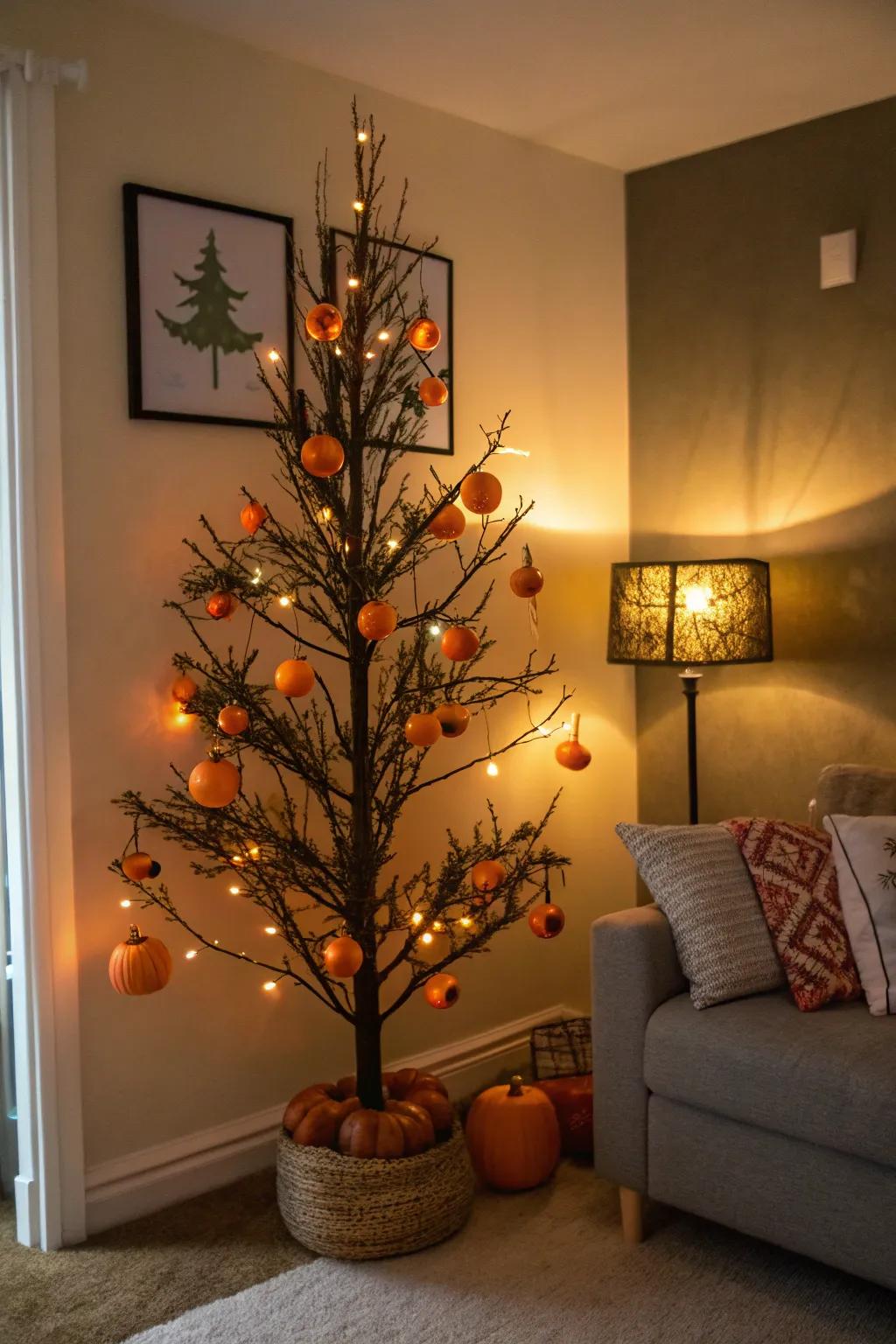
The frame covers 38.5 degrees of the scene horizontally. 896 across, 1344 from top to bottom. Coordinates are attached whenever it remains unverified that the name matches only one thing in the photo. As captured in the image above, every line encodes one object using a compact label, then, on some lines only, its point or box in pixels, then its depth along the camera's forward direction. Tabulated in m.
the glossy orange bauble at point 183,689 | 2.69
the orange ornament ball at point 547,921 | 2.69
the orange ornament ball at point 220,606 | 2.56
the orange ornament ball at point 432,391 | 2.52
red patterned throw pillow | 2.44
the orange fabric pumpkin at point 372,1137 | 2.52
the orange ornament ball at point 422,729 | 2.44
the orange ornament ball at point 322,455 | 2.32
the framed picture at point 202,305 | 2.64
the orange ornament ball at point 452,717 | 2.55
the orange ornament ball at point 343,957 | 2.36
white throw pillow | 2.41
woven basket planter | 2.48
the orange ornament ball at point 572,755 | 2.93
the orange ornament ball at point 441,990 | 2.63
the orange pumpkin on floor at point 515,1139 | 2.75
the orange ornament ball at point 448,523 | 2.57
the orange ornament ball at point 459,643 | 2.44
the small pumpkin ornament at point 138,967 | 2.46
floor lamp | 3.10
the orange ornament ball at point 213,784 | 2.39
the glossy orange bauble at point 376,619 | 2.34
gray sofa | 2.18
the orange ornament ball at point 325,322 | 2.36
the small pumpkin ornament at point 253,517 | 2.56
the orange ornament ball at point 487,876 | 2.66
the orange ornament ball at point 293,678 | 2.39
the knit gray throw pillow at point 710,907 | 2.48
